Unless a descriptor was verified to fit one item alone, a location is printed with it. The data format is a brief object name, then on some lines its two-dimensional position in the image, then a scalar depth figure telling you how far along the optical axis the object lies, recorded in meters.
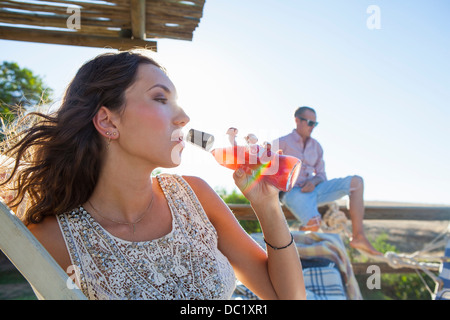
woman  1.56
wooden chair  1.07
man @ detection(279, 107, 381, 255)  4.22
